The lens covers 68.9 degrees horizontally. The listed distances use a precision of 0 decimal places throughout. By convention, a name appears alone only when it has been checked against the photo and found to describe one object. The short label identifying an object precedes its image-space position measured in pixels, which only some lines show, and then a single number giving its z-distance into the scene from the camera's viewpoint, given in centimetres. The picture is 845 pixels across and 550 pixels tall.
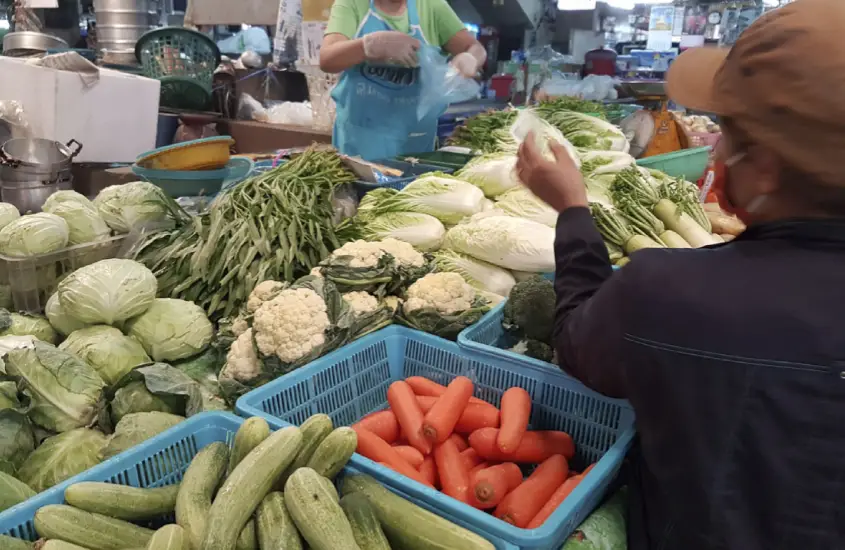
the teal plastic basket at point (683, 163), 365
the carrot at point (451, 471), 147
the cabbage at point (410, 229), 255
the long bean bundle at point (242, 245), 237
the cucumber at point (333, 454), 130
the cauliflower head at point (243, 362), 186
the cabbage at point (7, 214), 246
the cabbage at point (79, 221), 254
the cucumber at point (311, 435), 132
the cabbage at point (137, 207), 268
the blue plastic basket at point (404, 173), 304
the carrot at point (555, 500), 135
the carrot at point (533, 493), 137
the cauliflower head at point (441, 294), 198
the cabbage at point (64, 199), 261
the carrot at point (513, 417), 153
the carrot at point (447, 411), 158
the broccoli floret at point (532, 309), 192
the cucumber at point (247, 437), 132
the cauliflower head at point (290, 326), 179
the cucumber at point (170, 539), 109
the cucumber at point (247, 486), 112
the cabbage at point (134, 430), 150
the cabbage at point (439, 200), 266
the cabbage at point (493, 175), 285
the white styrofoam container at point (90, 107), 405
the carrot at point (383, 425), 167
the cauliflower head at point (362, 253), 217
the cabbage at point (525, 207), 254
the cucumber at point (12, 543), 109
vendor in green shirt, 356
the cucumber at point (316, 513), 111
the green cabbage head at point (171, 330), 211
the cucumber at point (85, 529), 115
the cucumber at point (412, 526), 114
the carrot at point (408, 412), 160
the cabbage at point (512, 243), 230
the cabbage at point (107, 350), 189
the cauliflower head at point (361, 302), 198
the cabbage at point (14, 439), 151
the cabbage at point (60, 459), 147
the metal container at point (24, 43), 509
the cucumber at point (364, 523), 115
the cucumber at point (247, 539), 116
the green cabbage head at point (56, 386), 165
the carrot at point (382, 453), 150
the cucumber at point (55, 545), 110
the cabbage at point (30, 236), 229
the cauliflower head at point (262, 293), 205
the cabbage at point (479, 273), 235
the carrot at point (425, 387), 177
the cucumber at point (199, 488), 118
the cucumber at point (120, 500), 121
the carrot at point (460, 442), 165
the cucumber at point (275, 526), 112
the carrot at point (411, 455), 157
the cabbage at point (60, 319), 215
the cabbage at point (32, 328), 215
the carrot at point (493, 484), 140
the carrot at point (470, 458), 160
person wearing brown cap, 87
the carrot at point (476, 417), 166
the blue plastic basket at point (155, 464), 119
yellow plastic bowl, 329
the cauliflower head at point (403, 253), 224
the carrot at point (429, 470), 154
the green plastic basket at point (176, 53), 507
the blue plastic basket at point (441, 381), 130
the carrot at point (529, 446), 157
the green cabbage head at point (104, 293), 205
